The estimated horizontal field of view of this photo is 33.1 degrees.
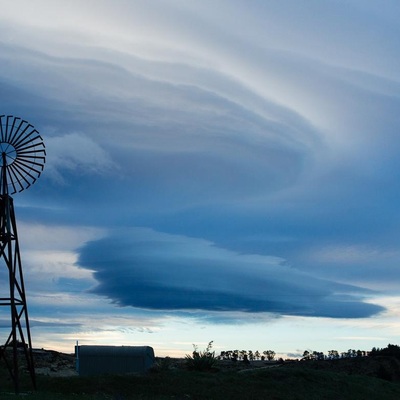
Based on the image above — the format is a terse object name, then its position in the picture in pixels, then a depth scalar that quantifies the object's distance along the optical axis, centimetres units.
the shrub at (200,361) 4169
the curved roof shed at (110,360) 4459
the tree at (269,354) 8314
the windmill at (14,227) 3097
